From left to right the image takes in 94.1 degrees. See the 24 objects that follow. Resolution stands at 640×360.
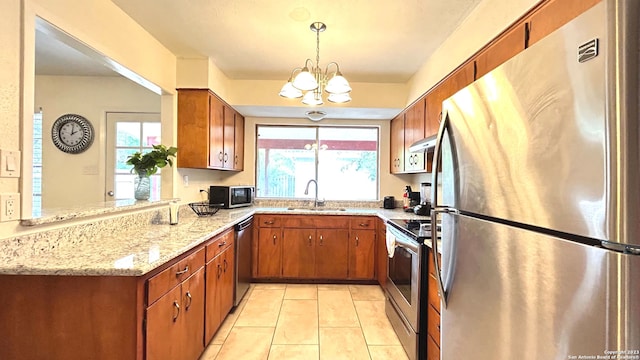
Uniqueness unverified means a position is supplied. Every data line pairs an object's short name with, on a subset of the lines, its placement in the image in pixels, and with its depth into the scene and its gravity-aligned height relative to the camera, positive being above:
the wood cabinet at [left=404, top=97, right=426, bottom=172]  3.01 +0.55
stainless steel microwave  3.56 -0.17
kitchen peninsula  1.28 -0.53
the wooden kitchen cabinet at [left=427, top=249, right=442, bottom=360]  1.74 -0.82
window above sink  4.39 +0.26
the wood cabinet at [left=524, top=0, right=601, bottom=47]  1.19 +0.74
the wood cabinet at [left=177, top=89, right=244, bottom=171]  3.00 +0.54
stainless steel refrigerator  0.57 -0.04
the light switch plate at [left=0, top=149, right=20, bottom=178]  1.33 +0.08
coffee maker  3.34 -0.22
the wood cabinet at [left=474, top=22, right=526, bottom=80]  1.56 +0.77
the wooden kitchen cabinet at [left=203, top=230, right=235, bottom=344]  2.12 -0.79
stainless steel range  1.92 -0.74
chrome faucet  4.20 -0.25
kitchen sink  3.98 -0.36
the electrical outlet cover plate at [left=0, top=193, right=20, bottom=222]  1.33 -0.12
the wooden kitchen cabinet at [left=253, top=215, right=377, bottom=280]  3.58 -0.78
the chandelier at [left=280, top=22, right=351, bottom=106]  2.11 +0.71
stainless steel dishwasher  2.84 -0.80
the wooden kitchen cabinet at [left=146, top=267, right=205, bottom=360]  1.42 -0.76
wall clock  3.61 +0.57
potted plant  2.39 +0.13
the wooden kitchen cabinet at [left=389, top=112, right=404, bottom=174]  3.70 +0.50
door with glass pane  3.69 +0.46
